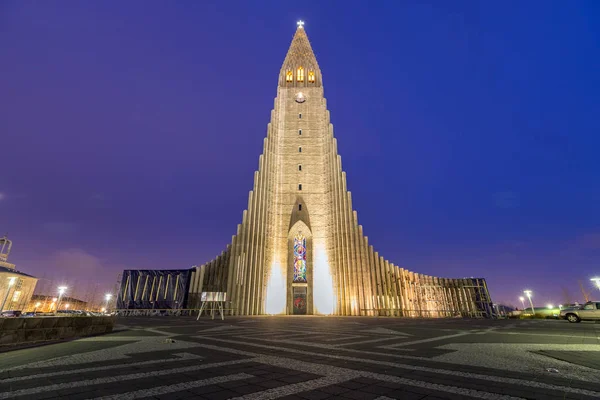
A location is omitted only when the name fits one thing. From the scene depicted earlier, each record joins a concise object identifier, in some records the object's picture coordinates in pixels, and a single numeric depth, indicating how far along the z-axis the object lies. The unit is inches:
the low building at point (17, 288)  1557.6
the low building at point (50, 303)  2406.0
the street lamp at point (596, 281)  729.0
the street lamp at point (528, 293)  1195.0
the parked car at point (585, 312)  745.0
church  1214.3
